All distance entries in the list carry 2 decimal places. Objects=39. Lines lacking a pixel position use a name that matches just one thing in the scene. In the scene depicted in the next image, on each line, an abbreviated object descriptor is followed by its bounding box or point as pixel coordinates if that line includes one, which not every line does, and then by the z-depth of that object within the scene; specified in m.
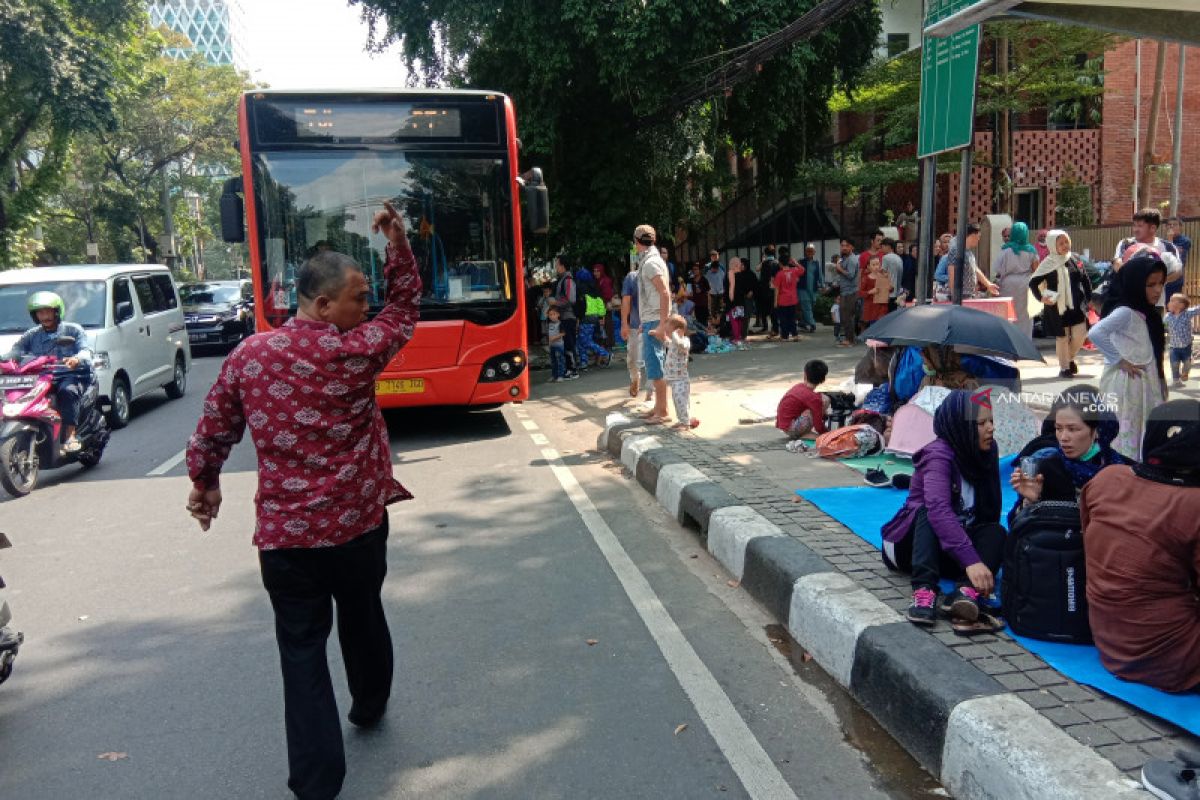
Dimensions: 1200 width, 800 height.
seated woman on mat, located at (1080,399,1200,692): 2.96
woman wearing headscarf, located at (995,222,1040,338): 10.88
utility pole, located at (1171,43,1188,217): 18.81
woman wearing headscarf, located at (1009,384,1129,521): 3.98
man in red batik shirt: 2.80
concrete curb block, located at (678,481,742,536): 5.73
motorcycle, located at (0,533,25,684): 3.63
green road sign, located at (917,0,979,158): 6.14
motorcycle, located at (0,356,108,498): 7.46
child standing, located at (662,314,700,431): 8.41
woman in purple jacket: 3.80
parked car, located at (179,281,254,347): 21.17
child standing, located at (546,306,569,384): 13.53
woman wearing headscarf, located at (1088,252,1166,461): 5.50
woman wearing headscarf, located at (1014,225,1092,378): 9.84
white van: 10.73
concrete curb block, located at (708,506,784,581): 5.07
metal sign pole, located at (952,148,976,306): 6.67
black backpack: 3.51
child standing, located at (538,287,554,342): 13.66
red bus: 8.30
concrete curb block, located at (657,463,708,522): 6.29
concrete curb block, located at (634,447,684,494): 6.95
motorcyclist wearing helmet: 8.13
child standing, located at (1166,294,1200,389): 9.36
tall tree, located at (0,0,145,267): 19.45
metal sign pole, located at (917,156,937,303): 7.30
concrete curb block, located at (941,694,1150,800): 2.55
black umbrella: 5.73
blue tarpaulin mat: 2.97
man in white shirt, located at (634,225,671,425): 8.47
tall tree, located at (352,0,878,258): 14.10
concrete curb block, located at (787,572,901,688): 3.78
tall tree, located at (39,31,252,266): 31.79
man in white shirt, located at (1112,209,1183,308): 7.79
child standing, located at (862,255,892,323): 13.95
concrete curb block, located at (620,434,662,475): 7.61
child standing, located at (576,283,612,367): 14.84
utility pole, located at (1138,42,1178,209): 17.69
